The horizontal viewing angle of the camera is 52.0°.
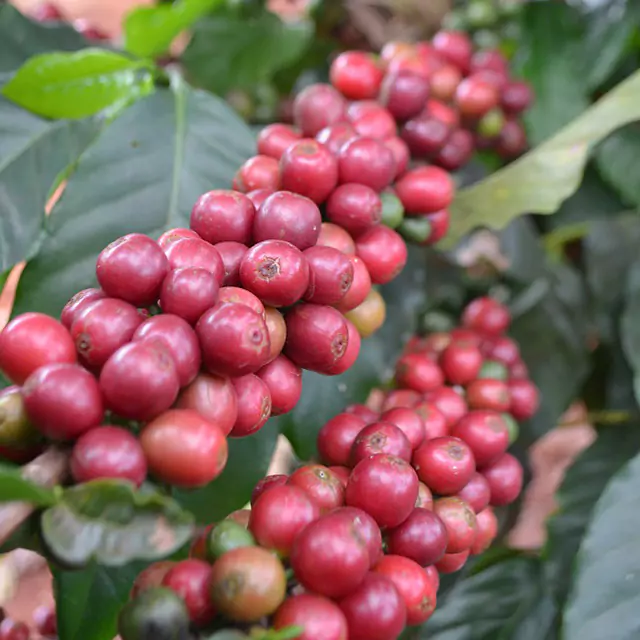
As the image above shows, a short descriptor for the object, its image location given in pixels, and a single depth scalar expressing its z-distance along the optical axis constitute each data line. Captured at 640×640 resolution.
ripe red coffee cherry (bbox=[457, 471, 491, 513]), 0.42
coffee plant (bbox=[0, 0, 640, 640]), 0.27
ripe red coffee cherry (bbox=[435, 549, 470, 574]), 0.39
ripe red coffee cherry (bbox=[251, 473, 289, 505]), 0.34
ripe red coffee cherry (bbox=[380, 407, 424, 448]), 0.41
